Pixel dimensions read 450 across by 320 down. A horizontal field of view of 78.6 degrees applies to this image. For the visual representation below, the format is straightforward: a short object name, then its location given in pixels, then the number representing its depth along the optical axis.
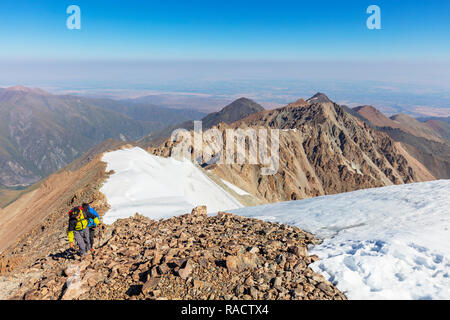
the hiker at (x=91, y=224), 9.95
